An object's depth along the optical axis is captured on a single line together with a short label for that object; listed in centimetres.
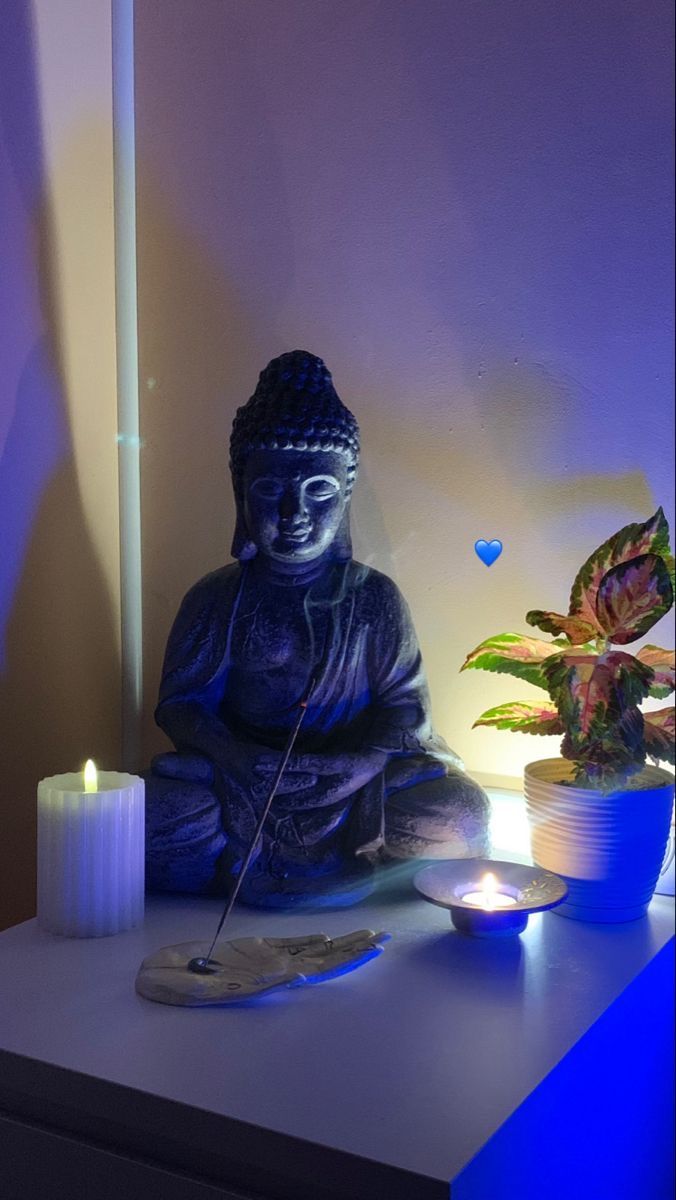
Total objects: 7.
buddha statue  173
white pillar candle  160
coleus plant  161
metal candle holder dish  157
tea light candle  160
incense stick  145
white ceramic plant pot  168
